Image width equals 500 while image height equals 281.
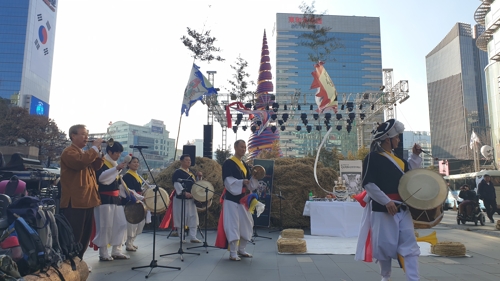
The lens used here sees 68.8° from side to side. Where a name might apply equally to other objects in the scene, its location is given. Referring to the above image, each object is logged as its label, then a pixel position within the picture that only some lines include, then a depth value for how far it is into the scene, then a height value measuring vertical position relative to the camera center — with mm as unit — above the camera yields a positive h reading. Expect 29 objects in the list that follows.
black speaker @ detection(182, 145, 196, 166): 9570 +800
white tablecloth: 8445 -844
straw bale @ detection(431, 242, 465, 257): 5859 -1058
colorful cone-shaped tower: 25359 +3229
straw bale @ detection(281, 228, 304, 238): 7314 -1040
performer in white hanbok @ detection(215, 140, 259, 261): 5598 -420
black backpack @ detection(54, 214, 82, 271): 3633 -602
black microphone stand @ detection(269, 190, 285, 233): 10055 -1223
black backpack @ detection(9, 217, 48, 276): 3023 -570
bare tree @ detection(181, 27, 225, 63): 17828 +6678
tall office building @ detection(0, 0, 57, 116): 66500 +24444
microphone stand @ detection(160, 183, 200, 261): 5832 -1161
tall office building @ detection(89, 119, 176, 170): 80562 +10066
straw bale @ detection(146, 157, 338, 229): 10141 -97
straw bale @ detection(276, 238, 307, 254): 6188 -1100
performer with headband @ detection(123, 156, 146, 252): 6609 -90
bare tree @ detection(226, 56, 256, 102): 22794 +6294
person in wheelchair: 11422 -626
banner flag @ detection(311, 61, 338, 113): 15961 +4035
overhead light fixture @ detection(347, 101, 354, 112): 17895 +3731
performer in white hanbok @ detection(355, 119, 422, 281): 3424 -262
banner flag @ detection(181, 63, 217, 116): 14969 +3798
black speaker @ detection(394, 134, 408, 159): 6209 +563
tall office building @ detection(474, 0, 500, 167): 39000 +13424
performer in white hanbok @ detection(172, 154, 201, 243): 7336 -494
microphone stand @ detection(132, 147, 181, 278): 4769 -1103
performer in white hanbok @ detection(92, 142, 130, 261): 5203 -485
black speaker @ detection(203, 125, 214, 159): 14888 +1720
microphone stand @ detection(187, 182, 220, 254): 6559 -1173
